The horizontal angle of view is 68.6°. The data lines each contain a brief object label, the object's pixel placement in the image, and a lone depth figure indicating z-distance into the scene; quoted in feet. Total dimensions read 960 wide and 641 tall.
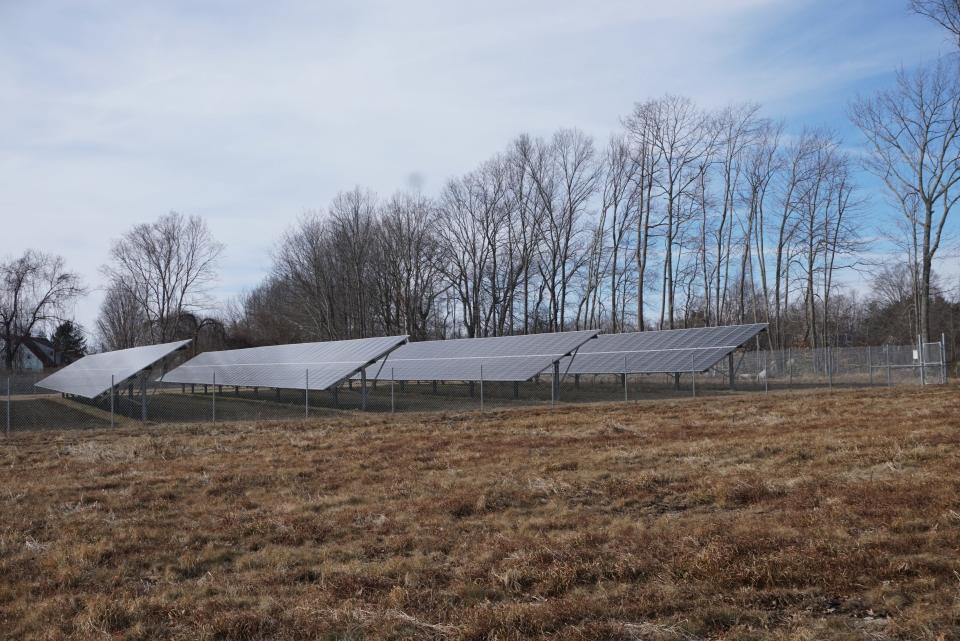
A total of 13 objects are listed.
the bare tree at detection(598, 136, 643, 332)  154.20
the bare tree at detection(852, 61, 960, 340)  104.63
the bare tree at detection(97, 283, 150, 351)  218.59
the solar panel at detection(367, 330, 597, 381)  78.43
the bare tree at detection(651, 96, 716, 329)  143.64
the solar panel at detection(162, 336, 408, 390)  73.51
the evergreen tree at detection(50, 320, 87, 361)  229.41
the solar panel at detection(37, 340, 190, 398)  74.55
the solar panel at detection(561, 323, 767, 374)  85.20
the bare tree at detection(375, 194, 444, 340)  172.24
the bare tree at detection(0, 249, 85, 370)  193.76
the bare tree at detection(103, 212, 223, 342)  193.36
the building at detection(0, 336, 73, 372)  257.55
